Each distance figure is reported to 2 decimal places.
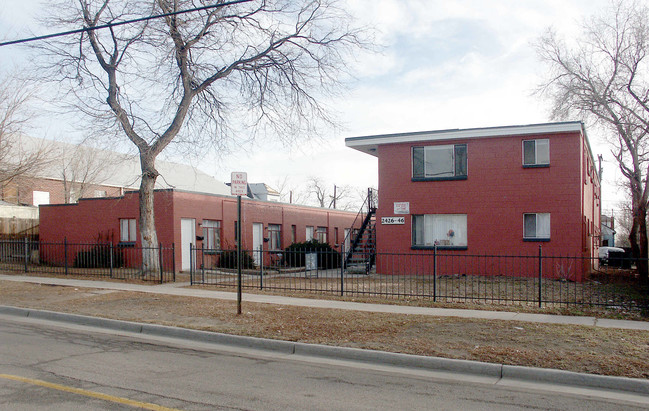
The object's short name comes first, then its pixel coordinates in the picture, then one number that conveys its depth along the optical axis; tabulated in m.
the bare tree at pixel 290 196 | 82.81
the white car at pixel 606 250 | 40.63
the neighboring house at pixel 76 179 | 39.44
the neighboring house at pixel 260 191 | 58.65
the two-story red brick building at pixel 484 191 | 20.55
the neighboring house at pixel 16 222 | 29.52
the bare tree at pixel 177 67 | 19.86
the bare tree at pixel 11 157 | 26.83
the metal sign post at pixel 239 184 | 11.07
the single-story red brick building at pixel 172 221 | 24.22
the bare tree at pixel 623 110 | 25.38
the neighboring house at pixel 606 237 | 48.05
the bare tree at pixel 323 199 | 85.56
